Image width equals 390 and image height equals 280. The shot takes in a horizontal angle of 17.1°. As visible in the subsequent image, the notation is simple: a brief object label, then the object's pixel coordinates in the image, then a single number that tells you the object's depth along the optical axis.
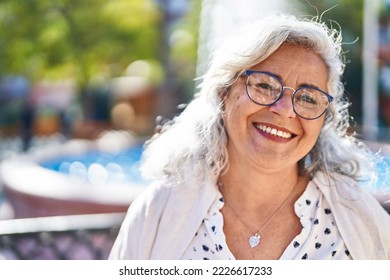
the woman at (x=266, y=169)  1.55
